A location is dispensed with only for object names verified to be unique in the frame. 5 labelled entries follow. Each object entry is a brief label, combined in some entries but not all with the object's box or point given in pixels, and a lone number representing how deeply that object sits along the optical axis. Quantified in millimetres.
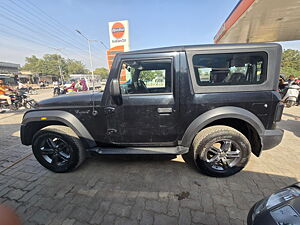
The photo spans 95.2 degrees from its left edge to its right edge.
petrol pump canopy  4559
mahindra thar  1983
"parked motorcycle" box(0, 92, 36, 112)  6774
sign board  8508
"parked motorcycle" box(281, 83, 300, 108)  6301
